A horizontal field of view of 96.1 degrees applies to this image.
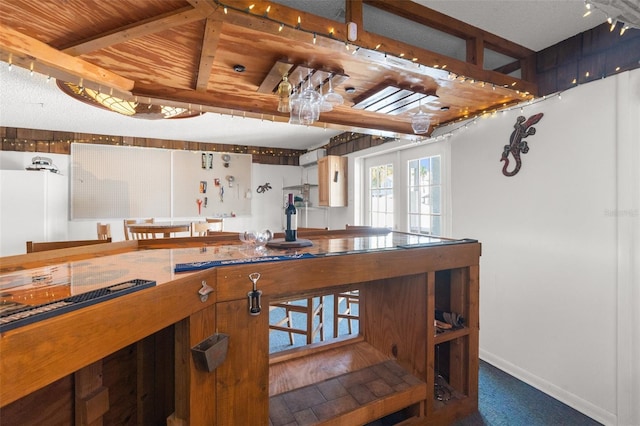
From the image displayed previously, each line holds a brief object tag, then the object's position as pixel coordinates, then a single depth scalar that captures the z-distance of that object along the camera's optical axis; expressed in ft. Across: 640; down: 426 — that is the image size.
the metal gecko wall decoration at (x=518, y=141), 7.09
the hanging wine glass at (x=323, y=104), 6.08
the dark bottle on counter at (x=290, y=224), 5.24
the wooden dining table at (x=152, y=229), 8.55
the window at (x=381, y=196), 12.57
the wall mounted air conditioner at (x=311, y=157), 16.49
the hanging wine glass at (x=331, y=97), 5.94
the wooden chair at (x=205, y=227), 12.44
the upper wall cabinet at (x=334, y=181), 14.38
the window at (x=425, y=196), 10.15
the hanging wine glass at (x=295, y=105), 5.99
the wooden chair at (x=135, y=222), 12.58
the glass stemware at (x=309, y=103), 5.89
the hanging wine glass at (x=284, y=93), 5.85
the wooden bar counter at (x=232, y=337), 2.08
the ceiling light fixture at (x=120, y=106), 8.46
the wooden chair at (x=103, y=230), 12.34
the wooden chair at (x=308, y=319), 7.19
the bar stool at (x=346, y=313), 7.83
